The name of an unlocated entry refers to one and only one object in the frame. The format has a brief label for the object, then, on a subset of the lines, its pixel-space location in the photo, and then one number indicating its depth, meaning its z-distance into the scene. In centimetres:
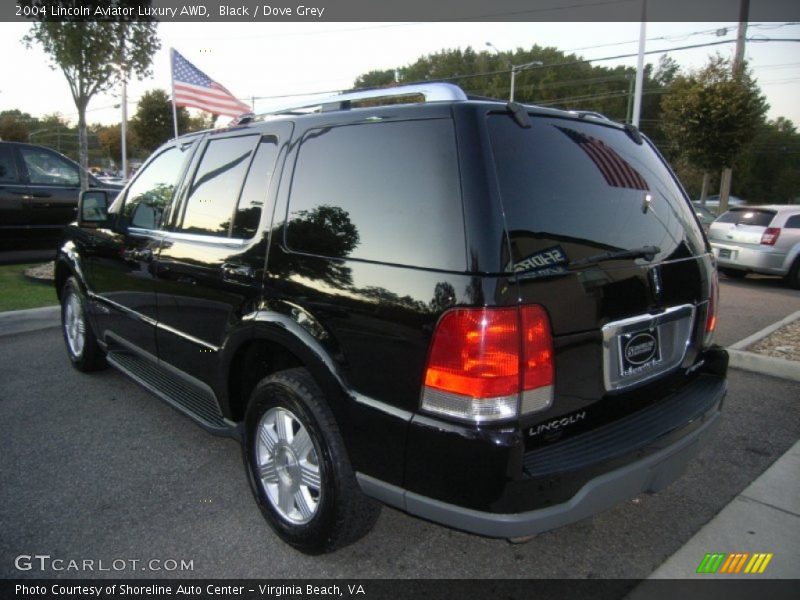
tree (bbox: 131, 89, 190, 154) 4531
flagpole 1241
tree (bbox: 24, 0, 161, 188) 813
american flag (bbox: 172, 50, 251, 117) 1254
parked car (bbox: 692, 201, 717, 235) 1802
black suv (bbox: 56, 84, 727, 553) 188
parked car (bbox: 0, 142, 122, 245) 898
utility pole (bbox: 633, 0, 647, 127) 1603
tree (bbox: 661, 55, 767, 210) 1584
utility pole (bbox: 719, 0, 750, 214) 1632
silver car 982
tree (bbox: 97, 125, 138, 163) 5558
